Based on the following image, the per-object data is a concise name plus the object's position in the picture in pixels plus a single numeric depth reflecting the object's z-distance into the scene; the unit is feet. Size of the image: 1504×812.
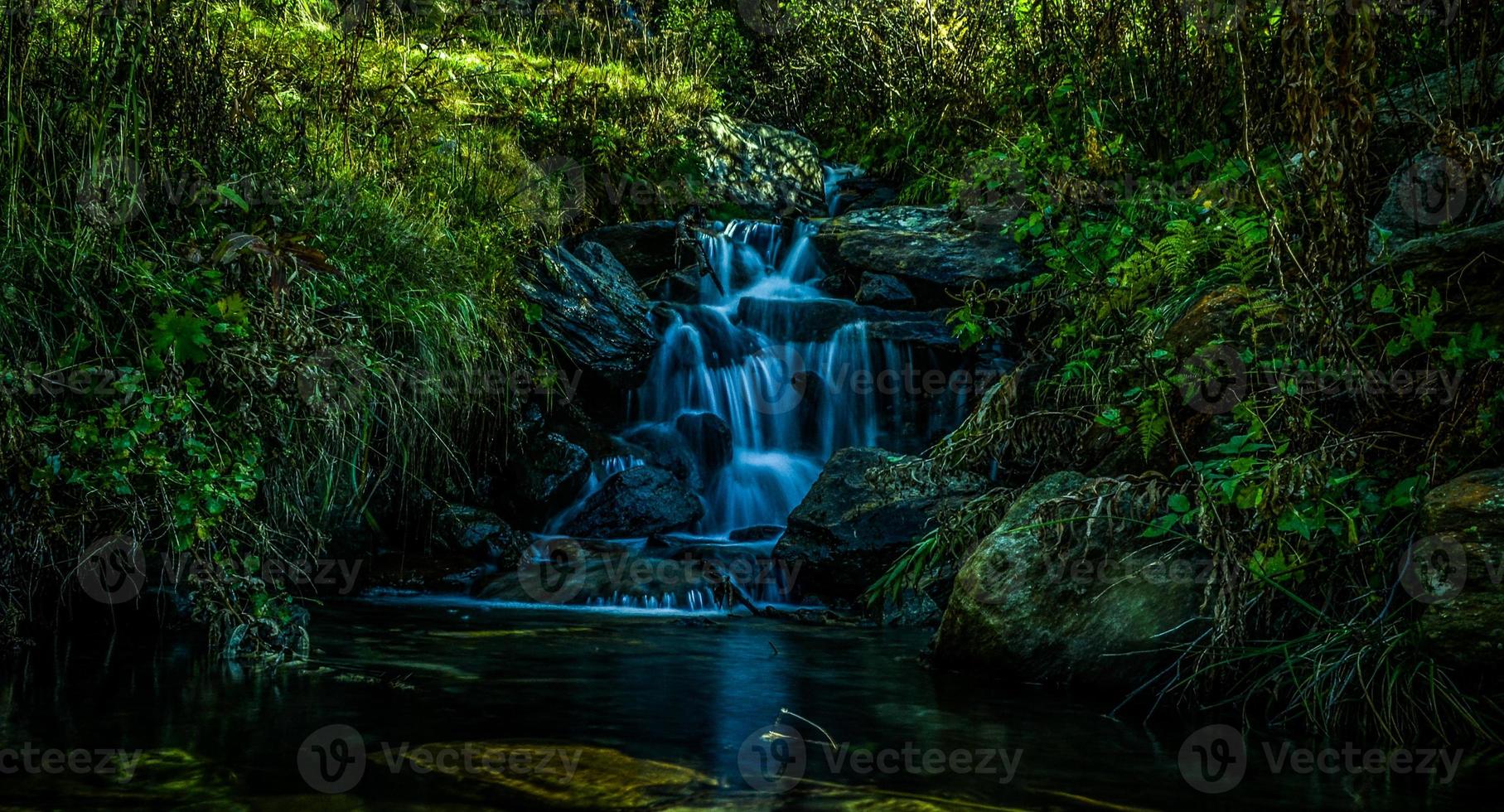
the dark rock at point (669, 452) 25.31
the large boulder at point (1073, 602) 11.94
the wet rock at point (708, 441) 25.88
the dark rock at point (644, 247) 30.76
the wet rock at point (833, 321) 27.48
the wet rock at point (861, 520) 19.08
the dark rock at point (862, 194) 38.34
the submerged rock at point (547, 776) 7.96
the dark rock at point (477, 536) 20.79
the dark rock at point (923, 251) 28.22
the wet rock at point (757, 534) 23.13
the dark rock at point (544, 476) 22.99
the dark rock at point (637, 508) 22.62
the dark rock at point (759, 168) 37.01
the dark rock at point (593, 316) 25.14
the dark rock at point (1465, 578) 9.27
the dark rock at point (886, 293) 29.14
